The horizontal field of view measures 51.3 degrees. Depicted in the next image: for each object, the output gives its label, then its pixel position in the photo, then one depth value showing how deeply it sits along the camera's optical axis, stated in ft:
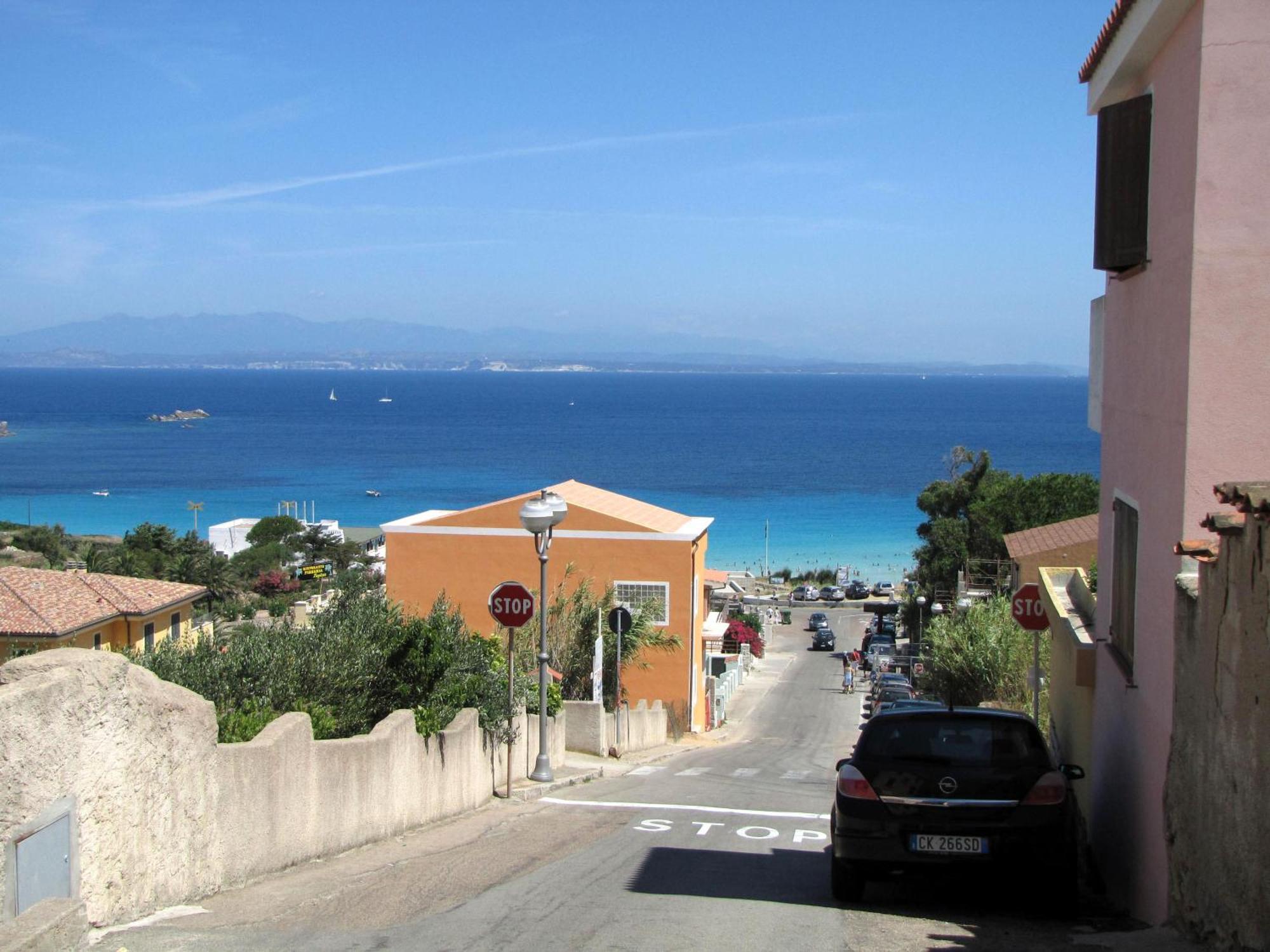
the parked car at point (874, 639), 203.21
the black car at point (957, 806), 28.22
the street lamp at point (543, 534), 49.42
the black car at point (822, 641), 221.05
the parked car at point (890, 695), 119.86
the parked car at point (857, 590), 290.97
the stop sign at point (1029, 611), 54.54
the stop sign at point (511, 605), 49.44
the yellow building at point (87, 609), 81.66
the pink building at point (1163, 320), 26.84
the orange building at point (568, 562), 101.55
